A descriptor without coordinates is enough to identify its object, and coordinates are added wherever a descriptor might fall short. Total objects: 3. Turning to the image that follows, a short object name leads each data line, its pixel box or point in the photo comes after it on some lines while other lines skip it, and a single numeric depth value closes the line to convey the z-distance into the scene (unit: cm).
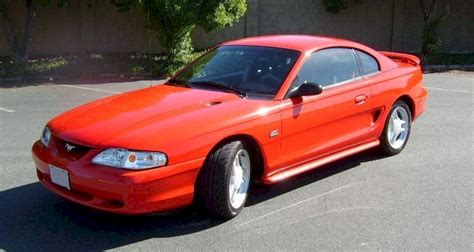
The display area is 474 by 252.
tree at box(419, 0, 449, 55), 1695
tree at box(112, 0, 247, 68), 1288
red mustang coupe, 400
